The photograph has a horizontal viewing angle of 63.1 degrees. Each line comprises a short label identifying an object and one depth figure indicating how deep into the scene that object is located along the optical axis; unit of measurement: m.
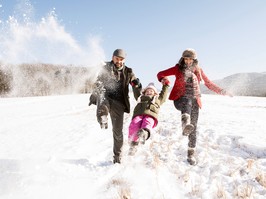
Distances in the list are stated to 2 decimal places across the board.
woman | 4.02
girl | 3.84
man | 3.87
